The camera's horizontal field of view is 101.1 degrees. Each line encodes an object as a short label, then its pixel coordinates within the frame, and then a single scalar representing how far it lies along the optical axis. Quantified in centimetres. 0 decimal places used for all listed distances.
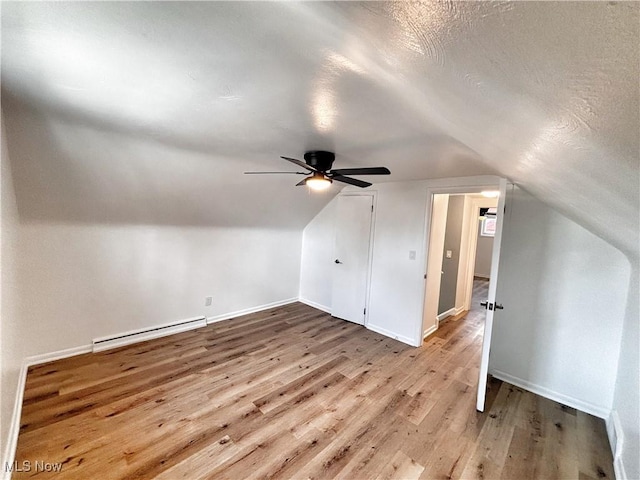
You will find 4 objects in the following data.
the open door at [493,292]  214
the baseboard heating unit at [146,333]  293
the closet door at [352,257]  394
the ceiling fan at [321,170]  229
